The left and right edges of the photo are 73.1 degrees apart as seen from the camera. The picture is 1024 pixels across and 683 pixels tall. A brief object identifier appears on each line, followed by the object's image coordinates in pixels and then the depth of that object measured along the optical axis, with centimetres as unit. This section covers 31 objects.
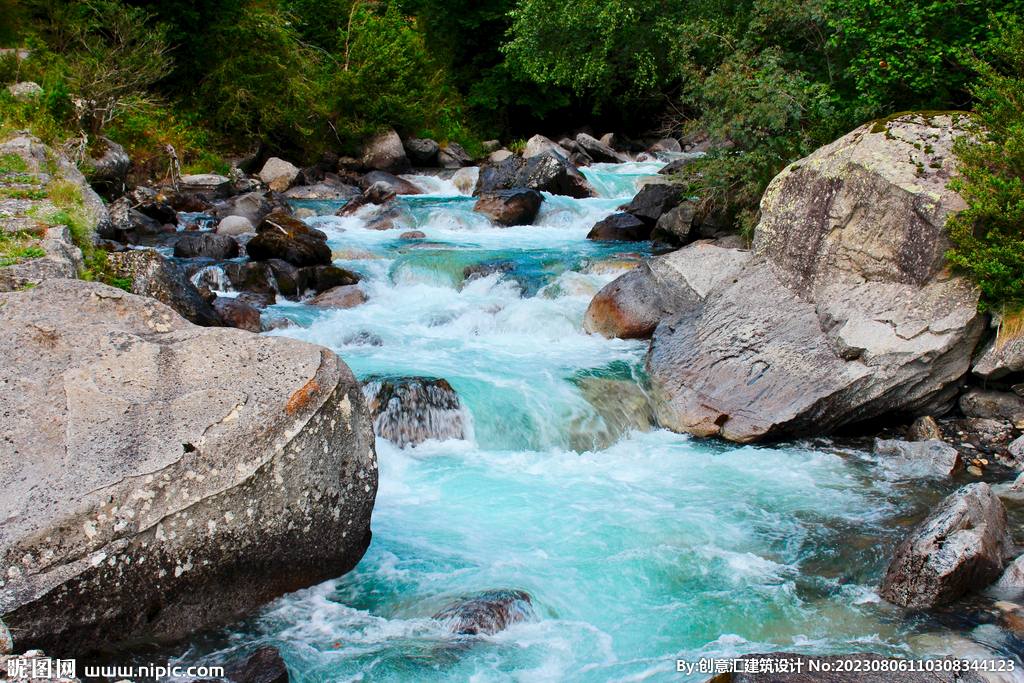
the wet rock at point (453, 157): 2438
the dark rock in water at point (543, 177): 1858
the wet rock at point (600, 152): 2480
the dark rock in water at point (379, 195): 1798
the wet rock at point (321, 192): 1923
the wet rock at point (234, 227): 1372
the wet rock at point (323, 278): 1126
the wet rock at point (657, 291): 913
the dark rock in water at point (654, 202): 1518
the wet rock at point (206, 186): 1717
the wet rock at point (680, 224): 1327
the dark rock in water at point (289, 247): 1167
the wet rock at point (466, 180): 2073
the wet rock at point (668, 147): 2648
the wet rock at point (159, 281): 862
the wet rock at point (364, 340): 937
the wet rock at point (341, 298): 1083
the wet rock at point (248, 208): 1513
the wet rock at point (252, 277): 1090
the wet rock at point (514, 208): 1659
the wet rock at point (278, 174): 1983
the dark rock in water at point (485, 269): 1184
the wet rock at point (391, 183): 2033
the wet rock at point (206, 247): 1217
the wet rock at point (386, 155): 2288
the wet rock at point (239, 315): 950
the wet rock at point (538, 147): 2167
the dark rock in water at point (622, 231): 1488
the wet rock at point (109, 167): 1402
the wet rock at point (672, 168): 1836
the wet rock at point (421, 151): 2398
